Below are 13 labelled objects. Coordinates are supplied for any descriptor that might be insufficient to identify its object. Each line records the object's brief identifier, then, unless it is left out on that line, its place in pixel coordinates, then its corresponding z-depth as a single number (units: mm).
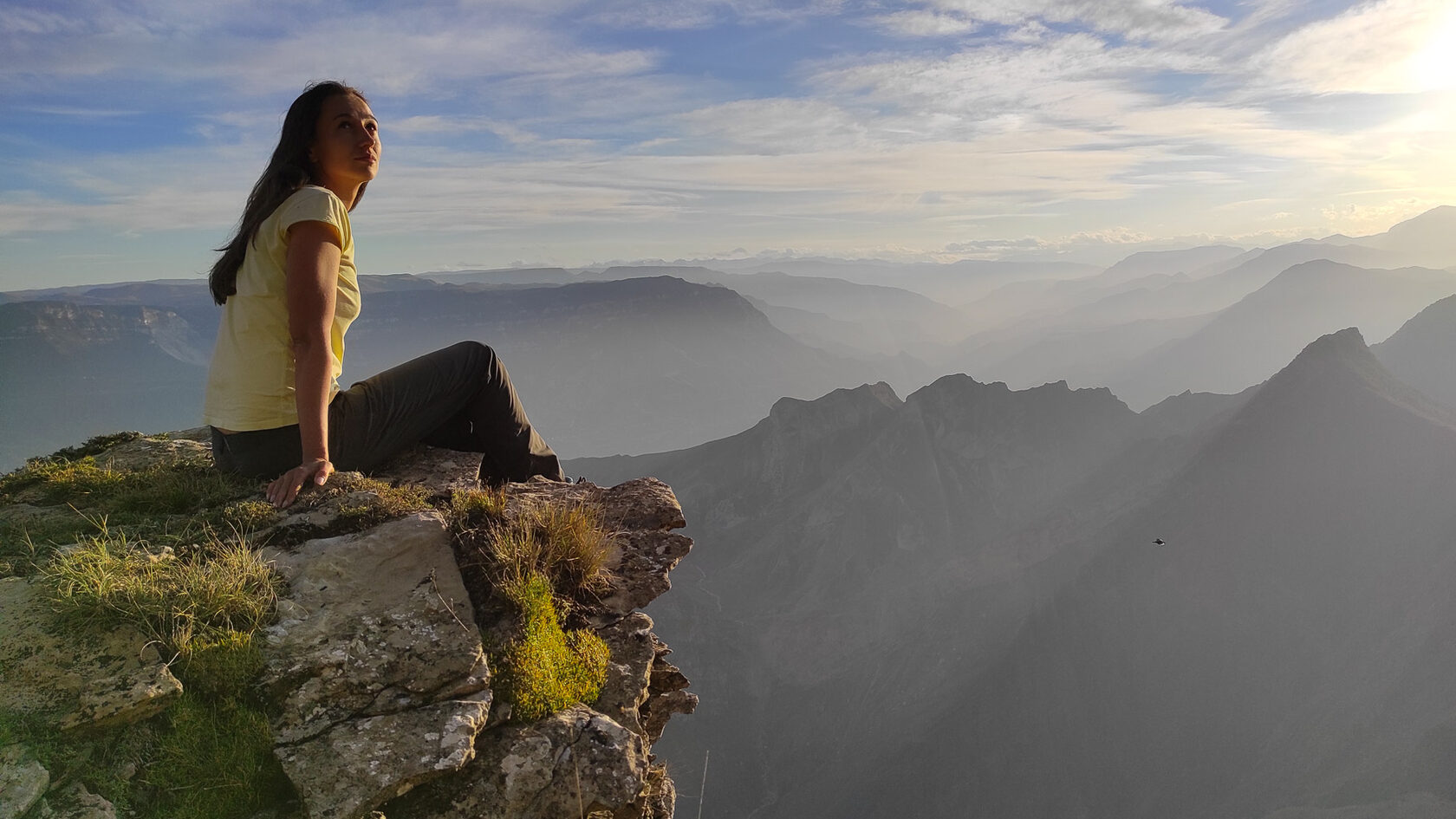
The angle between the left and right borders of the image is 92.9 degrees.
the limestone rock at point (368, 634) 3781
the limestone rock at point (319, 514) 4777
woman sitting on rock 4441
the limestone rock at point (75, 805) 2998
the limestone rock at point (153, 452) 6203
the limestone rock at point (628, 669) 4641
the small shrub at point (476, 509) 5277
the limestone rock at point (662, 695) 5730
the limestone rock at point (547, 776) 3729
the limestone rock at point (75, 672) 3326
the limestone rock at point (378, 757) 3410
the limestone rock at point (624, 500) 6152
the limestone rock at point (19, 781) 2932
